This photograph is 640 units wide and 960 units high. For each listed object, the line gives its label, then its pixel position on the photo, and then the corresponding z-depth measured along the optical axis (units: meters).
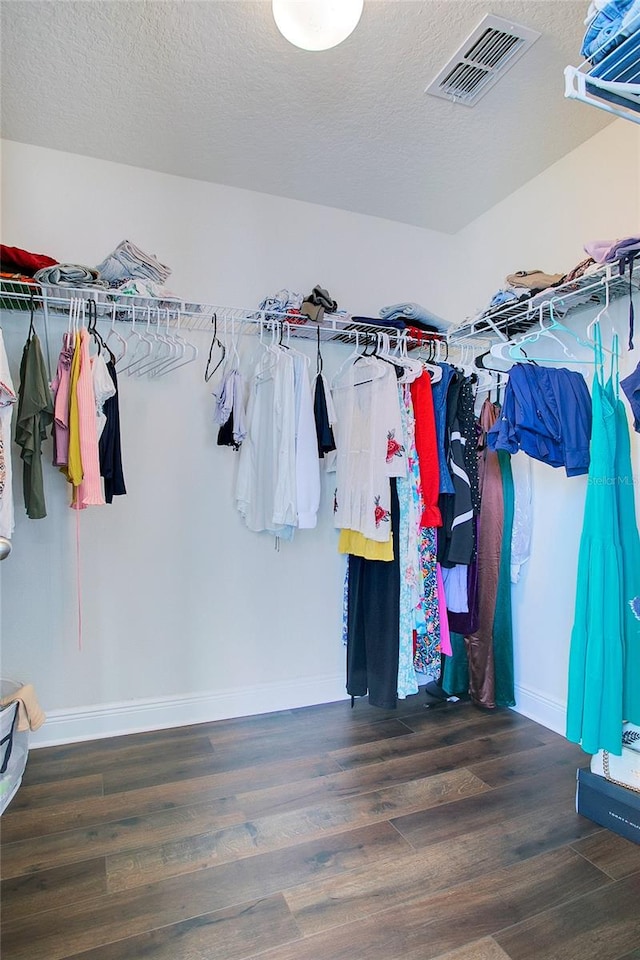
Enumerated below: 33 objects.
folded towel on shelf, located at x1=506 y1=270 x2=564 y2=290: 2.11
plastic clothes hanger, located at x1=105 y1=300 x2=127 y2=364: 2.21
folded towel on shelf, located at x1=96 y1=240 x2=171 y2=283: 2.07
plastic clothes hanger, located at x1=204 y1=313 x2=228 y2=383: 2.46
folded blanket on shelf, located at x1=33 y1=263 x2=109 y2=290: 1.95
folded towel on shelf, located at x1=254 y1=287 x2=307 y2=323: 2.35
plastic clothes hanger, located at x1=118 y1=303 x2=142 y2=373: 2.38
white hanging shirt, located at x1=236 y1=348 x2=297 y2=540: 2.27
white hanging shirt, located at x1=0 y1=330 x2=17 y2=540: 1.71
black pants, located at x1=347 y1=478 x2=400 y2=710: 2.29
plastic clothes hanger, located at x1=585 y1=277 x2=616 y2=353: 1.80
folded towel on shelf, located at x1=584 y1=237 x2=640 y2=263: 1.62
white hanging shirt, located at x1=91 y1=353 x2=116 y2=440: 1.97
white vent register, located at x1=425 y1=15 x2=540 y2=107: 1.71
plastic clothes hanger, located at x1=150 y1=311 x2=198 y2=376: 2.37
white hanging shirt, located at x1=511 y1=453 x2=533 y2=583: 2.58
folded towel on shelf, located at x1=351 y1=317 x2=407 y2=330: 2.46
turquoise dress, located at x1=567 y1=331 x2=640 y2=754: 1.65
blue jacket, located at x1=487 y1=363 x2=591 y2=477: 1.93
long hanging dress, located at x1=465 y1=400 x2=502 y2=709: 2.60
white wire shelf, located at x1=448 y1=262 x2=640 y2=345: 1.86
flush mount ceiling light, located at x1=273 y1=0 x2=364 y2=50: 1.44
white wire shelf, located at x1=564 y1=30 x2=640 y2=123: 1.13
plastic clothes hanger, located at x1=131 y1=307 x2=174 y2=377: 2.37
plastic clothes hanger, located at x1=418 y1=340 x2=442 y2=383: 2.28
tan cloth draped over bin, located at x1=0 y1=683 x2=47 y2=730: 2.02
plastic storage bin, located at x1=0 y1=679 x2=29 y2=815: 1.86
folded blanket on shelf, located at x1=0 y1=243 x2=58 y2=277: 1.95
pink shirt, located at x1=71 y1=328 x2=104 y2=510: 1.92
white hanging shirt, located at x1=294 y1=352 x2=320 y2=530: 2.27
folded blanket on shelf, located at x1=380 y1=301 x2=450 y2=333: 2.47
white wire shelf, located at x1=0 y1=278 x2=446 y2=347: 2.04
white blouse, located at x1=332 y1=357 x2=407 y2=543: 2.12
